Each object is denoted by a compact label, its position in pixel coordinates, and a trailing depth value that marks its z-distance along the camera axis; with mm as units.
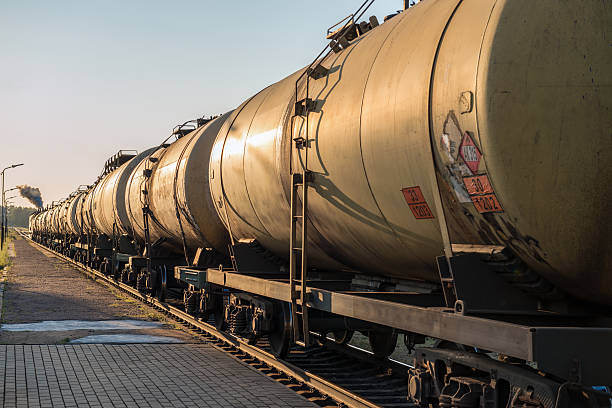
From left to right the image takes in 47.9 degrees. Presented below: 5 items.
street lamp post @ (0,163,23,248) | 51481
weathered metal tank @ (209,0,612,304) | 4379
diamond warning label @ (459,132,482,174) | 4727
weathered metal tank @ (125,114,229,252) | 13047
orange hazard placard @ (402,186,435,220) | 5602
